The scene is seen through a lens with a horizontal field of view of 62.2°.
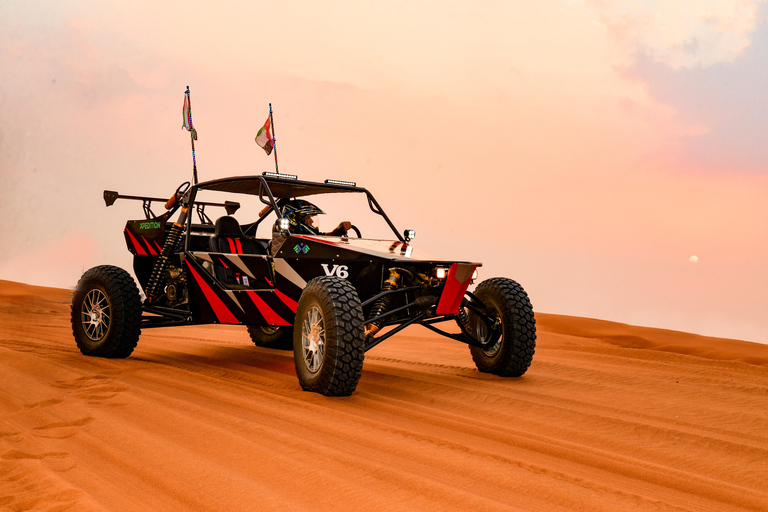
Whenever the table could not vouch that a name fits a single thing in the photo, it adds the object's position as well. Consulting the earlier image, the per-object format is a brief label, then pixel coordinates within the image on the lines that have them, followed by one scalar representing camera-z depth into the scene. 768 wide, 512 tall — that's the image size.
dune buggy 5.18
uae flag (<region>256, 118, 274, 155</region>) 9.24
